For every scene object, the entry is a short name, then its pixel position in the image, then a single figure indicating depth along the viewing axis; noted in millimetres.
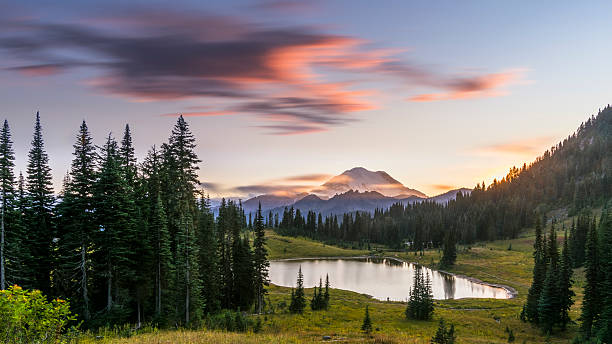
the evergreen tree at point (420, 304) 55656
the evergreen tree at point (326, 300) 60469
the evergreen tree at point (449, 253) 129413
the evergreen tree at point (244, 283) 61781
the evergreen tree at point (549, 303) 49000
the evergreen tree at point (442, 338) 29391
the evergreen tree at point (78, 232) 35875
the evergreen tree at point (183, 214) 41875
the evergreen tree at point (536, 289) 54375
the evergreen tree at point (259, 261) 58500
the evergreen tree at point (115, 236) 36844
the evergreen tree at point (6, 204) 35500
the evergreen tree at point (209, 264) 53156
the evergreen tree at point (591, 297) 42156
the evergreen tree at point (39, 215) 38125
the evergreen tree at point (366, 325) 40344
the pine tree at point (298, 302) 56281
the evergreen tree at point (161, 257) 40094
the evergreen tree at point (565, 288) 48531
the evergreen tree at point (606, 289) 35156
